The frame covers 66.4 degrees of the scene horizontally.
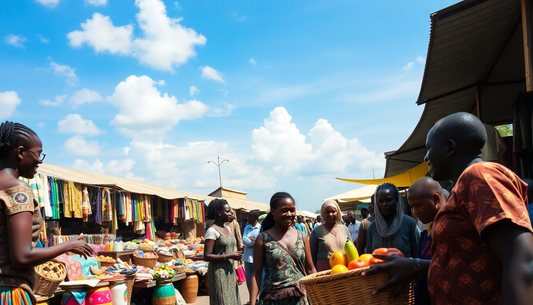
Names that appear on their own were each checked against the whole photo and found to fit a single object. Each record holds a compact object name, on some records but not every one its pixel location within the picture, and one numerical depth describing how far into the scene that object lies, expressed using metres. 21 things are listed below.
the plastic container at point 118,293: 6.96
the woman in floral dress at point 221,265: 5.58
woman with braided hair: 2.39
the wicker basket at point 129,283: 7.79
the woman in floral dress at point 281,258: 3.61
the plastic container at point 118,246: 9.42
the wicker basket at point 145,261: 9.46
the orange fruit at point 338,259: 2.30
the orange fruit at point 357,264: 2.03
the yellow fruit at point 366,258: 2.08
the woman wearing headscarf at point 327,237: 5.00
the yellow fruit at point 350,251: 2.29
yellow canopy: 10.71
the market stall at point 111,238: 6.88
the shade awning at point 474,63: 4.99
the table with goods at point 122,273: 5.64
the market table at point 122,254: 9.32
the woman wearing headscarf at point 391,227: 4.07
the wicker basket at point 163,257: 10.44
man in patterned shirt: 1.33
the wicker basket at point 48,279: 5.21
